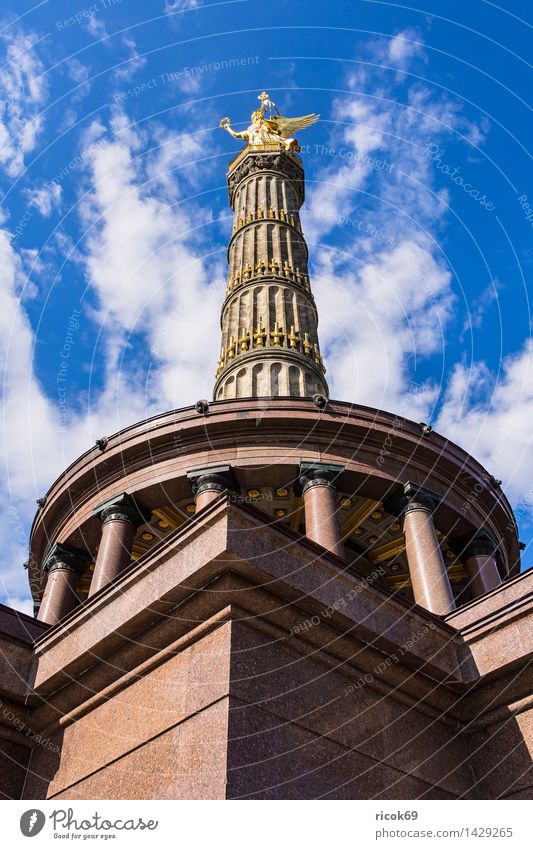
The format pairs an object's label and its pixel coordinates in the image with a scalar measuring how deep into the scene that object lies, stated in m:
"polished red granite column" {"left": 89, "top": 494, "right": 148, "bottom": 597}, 18.03
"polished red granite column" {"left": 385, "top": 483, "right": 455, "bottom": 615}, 16.81
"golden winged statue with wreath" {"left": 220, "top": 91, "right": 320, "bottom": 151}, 45.12
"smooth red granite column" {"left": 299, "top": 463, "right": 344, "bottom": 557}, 17.50
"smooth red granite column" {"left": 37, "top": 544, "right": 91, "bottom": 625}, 19.45
